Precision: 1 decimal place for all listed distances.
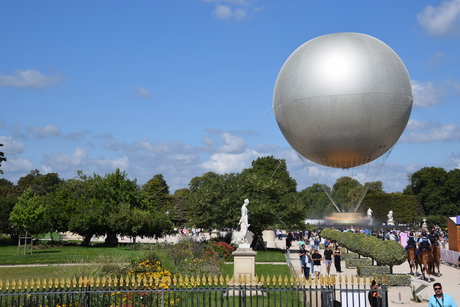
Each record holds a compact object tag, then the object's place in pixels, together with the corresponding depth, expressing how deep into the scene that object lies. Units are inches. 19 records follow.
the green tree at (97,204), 1676.9
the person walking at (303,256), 907.4
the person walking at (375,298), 465.8
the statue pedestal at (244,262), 712.4
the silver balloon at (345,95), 1492.4
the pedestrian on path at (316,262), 919.0
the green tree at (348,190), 4555.4
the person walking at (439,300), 385.1
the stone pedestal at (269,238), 1973.7
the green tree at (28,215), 1391.5
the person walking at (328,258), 1015.8
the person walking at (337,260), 1061.1
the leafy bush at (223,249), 1237.9
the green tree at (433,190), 4055.1
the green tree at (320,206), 4867.1
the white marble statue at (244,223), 749.1
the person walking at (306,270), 898.4
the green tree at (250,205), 1574.8
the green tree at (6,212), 1919.3
